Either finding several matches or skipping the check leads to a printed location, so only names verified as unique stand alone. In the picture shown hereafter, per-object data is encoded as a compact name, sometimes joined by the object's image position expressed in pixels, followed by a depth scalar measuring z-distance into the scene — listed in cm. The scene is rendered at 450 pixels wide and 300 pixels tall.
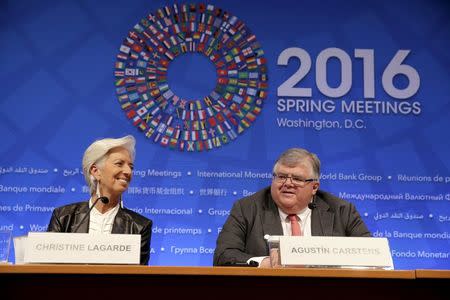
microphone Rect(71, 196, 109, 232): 634
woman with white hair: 659
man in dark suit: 656
